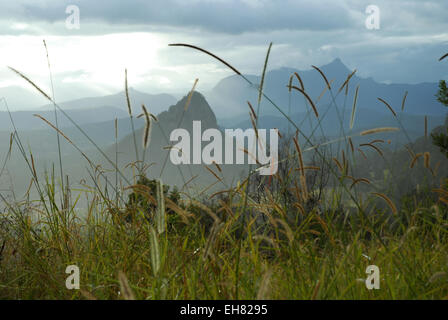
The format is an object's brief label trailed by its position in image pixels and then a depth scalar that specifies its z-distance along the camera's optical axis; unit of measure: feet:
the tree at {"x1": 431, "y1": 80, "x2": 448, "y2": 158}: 31.50
